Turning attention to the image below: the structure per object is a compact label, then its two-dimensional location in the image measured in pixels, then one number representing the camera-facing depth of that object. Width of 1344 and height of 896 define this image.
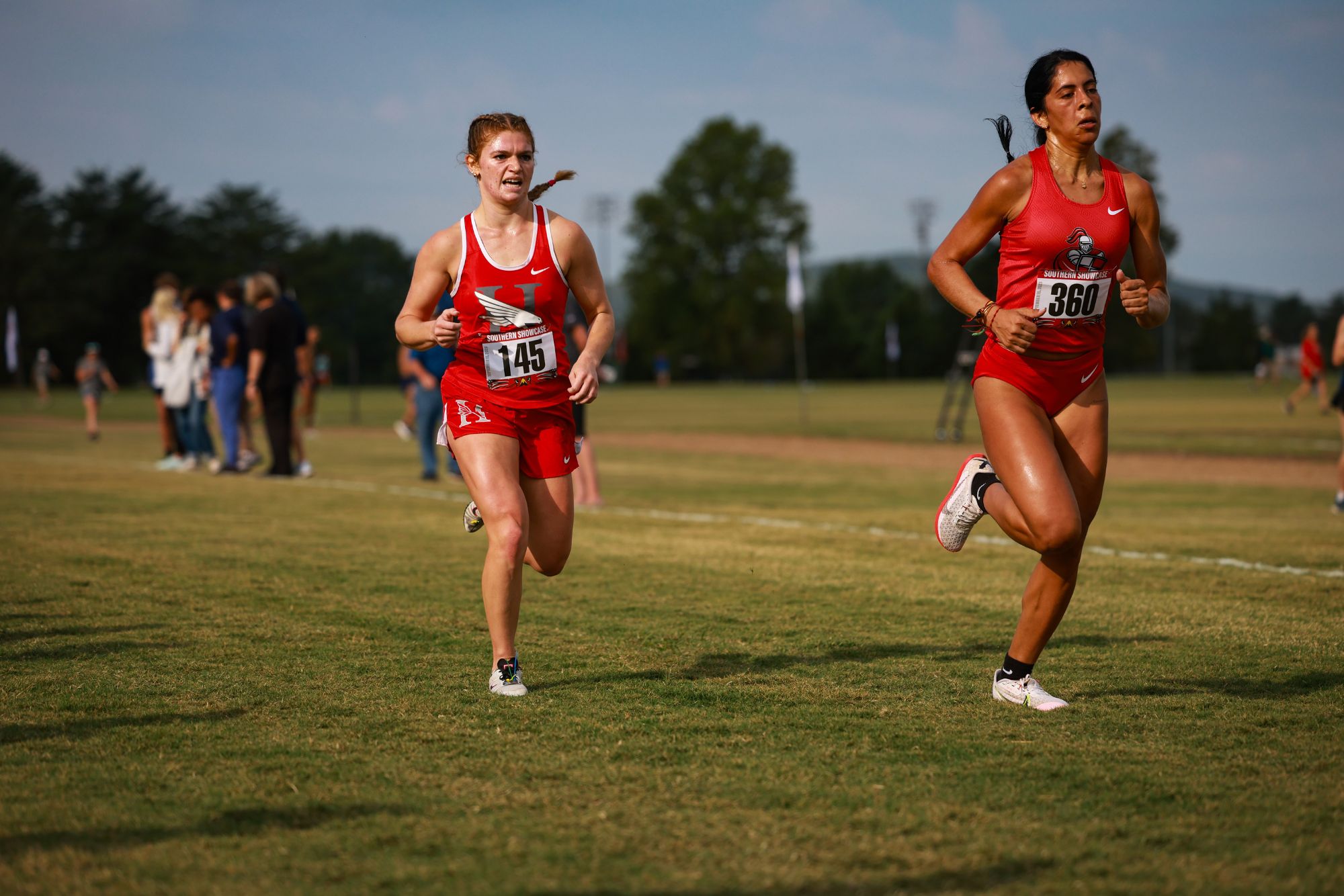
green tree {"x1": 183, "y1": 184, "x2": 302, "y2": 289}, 99.88
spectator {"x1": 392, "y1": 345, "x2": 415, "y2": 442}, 19.50
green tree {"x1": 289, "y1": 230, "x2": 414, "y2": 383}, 106.38
